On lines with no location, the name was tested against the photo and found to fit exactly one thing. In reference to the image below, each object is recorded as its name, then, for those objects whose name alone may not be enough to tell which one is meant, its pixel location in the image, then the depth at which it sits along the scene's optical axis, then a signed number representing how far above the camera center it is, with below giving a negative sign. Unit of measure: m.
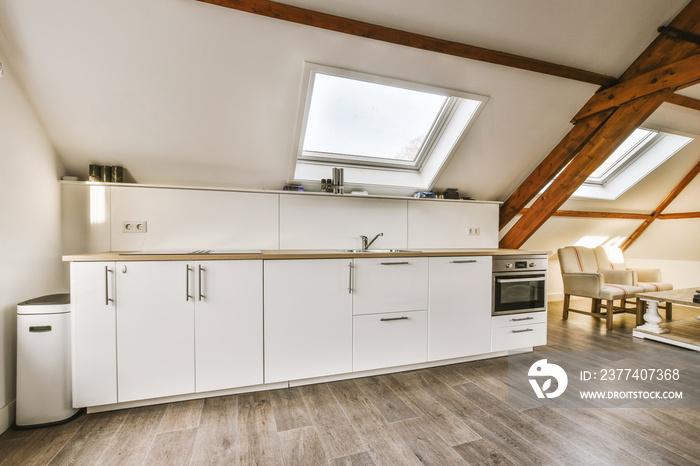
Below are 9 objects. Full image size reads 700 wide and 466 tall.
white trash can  1.77 -0.75
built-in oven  2.79 -0.49
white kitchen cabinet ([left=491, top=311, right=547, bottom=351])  2.78 -0.91
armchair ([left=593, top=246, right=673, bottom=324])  4.08 -0.58
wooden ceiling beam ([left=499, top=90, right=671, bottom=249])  2.78 +0.63
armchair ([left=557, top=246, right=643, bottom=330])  3.77 -0.67
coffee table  3.10 -1.05
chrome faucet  2.91 -0.13
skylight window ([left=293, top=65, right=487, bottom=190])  2.76 +0.92
